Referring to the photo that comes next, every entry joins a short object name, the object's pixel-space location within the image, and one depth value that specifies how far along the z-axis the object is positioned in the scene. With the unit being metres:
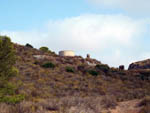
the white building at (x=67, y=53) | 61.12
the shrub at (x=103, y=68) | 43.59
